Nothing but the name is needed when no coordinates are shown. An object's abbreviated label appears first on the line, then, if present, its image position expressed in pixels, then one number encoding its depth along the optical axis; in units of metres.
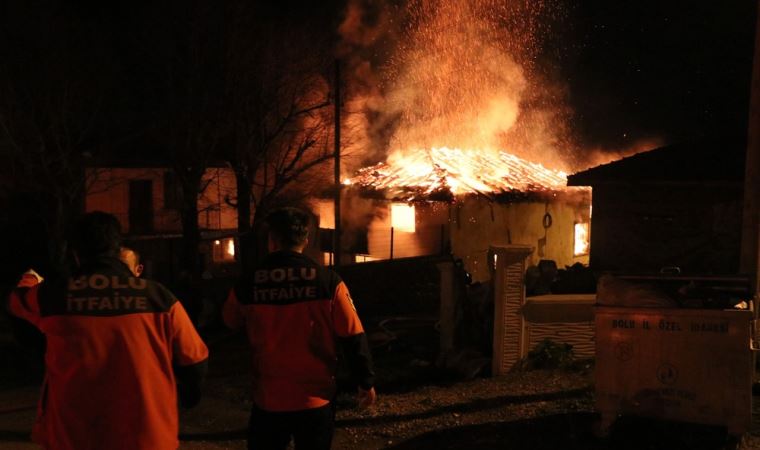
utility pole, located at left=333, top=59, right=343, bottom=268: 17.59
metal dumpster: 4.82
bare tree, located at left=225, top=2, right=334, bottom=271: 17.69
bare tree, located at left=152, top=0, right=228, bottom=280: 16.94
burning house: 18.70
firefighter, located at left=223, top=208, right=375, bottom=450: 3.58
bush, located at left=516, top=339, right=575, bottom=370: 7.47
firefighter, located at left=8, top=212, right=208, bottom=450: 2.96
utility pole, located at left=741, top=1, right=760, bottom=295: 6.70
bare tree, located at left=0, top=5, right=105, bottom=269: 16.17
